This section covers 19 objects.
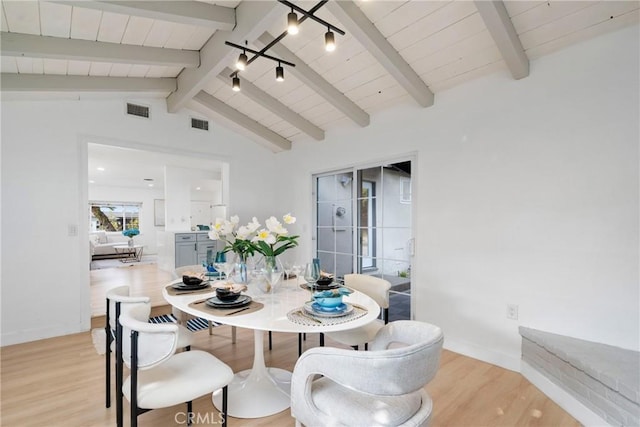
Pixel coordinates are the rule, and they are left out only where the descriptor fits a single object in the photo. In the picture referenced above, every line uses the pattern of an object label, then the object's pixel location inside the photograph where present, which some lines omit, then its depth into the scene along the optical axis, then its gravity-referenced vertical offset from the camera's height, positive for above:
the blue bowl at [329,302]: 1.62 -0.47
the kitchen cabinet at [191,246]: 5.70 -0.60
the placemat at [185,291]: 2.04 -0.52
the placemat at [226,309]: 1.64 -0.53
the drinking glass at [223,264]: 2.21 -0.37
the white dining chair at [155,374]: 1.37 -0.81
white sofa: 8.89 -0.81
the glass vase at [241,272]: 2.11 -0.40
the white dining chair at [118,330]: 1.55 -0.66
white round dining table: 1.50 -0.55
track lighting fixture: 1.75 +1.13
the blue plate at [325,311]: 1.57 -0.51
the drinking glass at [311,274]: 2.08 -0.41
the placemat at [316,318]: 1.49 -0.53
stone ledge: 1.62 -0.97
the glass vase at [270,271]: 1.99 -0.37
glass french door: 3.37 -0.12
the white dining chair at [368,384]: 1.05 -0.62
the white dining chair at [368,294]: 2.08 -0.66
